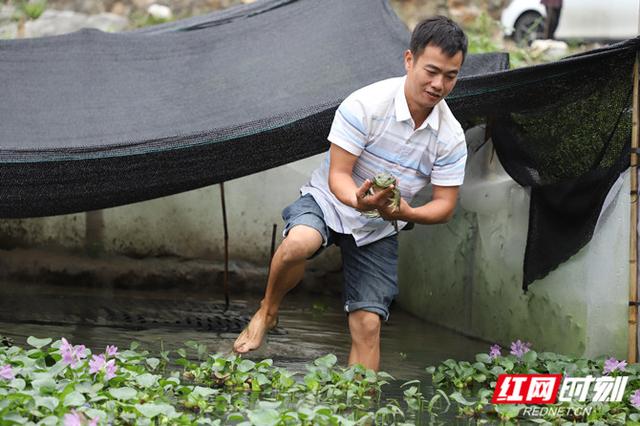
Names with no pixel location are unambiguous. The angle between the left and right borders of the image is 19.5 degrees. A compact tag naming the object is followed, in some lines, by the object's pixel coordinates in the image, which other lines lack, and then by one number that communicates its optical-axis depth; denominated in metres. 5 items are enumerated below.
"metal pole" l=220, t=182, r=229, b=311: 10.68
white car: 18.16
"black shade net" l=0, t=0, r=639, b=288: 7.73
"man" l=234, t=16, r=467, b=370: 6.72
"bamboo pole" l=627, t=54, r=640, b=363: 7.21
